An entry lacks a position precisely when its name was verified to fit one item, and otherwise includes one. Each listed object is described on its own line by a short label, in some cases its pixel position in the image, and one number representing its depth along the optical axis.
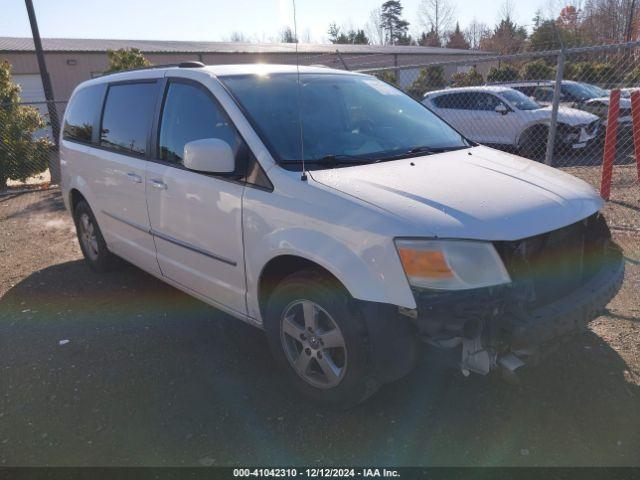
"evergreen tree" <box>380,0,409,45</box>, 58.72
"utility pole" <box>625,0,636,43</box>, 31.34
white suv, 11.39
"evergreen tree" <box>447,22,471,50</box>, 60.50
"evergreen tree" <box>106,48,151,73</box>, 12.09
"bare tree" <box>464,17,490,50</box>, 57.92
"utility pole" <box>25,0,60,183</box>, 11.69
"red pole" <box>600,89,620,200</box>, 7.00
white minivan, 2.40
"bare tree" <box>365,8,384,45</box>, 60.78
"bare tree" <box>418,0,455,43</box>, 47.53
